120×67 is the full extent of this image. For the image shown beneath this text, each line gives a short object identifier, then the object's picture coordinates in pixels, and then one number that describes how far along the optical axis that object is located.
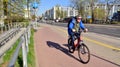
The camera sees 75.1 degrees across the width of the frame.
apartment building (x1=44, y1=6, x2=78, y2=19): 45.65
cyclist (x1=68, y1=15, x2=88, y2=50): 3.01
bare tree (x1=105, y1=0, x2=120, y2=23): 21.36
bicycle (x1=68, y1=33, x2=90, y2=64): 2.64
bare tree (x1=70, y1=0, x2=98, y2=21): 27.34
